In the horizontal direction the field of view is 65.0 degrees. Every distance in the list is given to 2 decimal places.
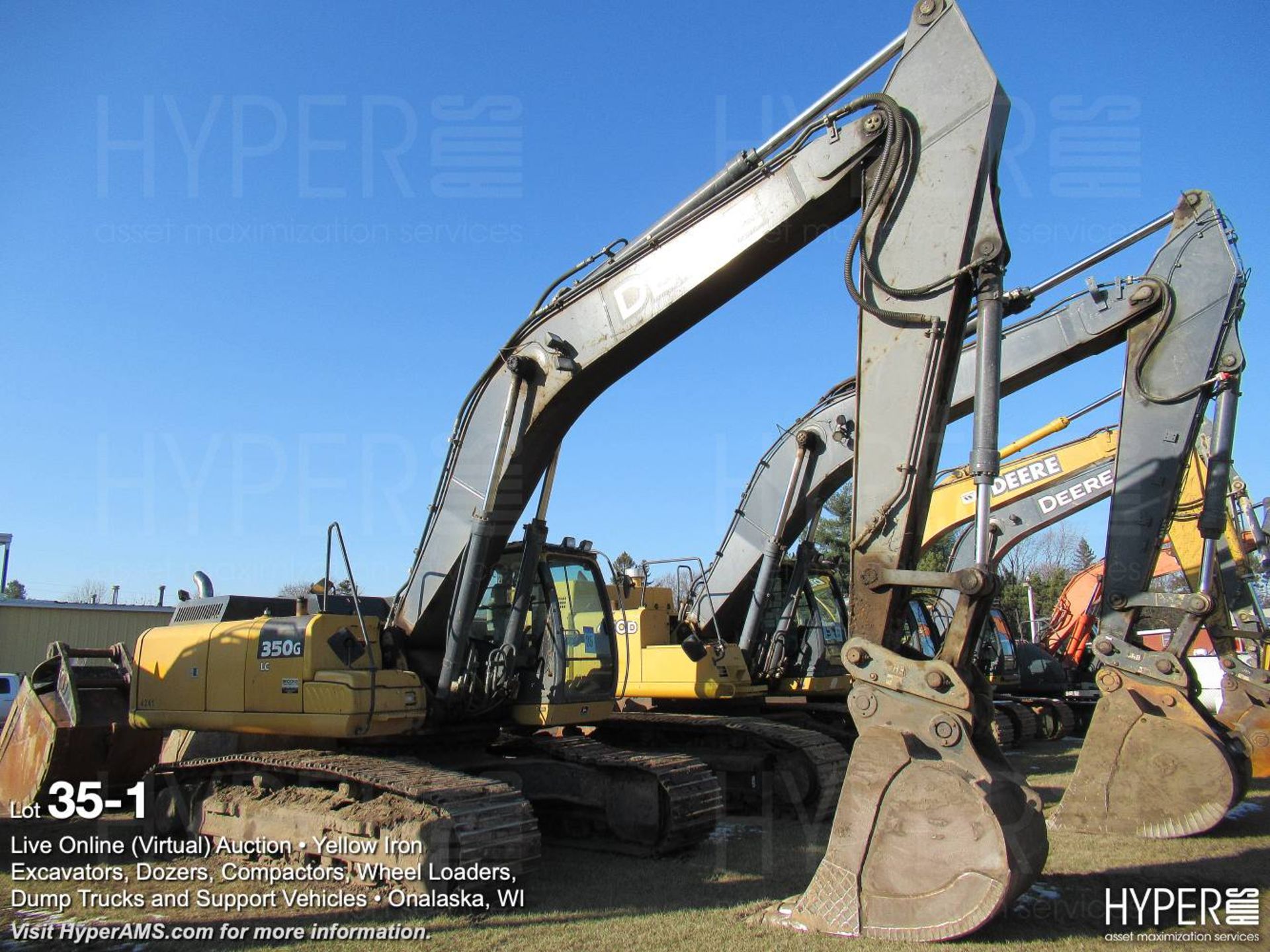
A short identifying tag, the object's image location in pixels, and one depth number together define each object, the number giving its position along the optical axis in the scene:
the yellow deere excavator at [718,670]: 10.71
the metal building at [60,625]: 26.41
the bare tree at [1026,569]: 51.33
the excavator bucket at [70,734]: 8.84
